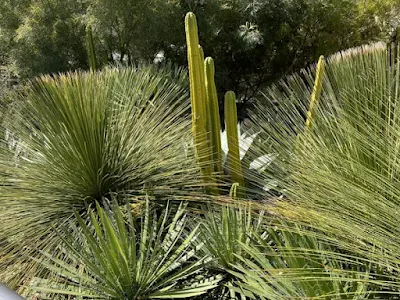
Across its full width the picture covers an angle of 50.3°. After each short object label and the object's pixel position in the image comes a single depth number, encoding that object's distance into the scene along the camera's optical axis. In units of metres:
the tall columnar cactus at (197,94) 2.09
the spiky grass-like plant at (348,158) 1.02
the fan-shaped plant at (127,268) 1.34
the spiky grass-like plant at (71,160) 1.68
